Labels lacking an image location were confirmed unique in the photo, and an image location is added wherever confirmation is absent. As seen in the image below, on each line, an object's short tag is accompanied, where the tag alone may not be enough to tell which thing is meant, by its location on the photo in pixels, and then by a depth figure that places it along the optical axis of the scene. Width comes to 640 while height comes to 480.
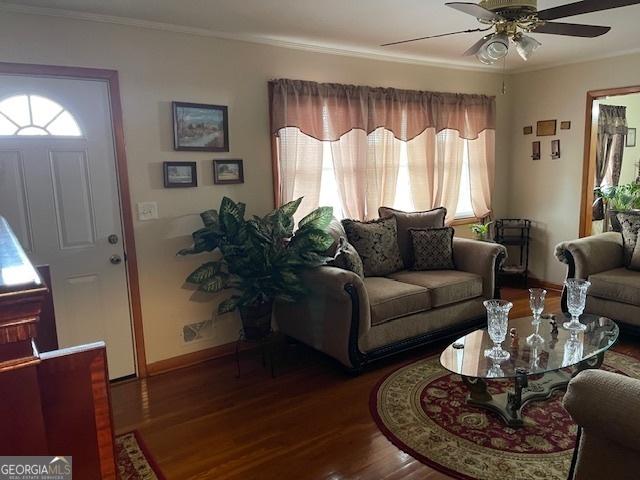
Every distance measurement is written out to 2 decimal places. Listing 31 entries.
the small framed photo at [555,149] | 5.16
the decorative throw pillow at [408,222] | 4.23
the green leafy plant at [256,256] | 3.26
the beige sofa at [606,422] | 1.37
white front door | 2.83
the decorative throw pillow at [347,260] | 3.39
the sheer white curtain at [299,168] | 3.83
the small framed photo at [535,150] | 5.35
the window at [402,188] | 4.18
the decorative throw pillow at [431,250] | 4.08
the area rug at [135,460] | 2.26
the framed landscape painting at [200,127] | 3.35
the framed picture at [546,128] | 5.17
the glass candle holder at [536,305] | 2.84
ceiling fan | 2.27
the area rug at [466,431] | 2.22
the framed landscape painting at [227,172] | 3.55
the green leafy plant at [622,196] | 5.49
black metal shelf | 5.53
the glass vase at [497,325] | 2.55
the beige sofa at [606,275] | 3.64
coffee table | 2.43
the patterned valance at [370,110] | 3.79
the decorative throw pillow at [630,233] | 3.98
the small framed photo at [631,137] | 6.79
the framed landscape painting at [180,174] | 3.33
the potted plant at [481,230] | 5.12
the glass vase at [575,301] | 2.84
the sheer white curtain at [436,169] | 4.71
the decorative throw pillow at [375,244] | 3.89
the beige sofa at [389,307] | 3.17
